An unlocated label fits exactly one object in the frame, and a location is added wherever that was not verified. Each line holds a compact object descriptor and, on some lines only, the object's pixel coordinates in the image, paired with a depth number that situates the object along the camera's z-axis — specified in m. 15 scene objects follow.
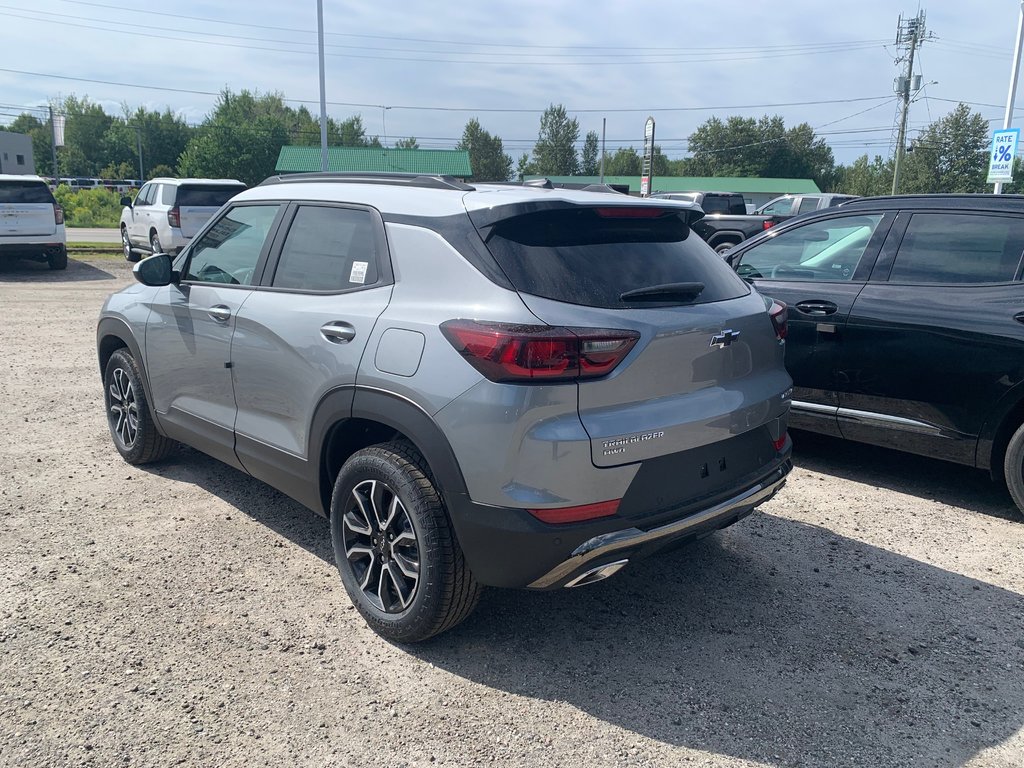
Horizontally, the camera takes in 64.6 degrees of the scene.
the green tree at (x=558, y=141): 118.38
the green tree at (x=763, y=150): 108.25
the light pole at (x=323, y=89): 27.69
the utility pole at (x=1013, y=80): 21.56
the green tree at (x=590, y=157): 122.44
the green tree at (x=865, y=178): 70.81
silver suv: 2.77
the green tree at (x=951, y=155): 68.19
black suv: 4.56
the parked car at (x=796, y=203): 24.44
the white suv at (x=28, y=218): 15.43
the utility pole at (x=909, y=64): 52.91
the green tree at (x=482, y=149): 113.19
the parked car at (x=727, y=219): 14.65
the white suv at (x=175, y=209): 16.84
